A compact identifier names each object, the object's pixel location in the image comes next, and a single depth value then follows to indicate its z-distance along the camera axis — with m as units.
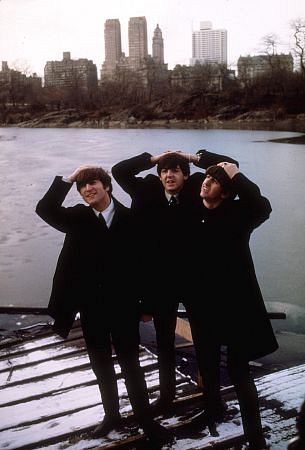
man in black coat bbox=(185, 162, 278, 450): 1.76
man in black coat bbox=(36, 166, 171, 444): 1.85
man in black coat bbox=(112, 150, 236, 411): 1.93
